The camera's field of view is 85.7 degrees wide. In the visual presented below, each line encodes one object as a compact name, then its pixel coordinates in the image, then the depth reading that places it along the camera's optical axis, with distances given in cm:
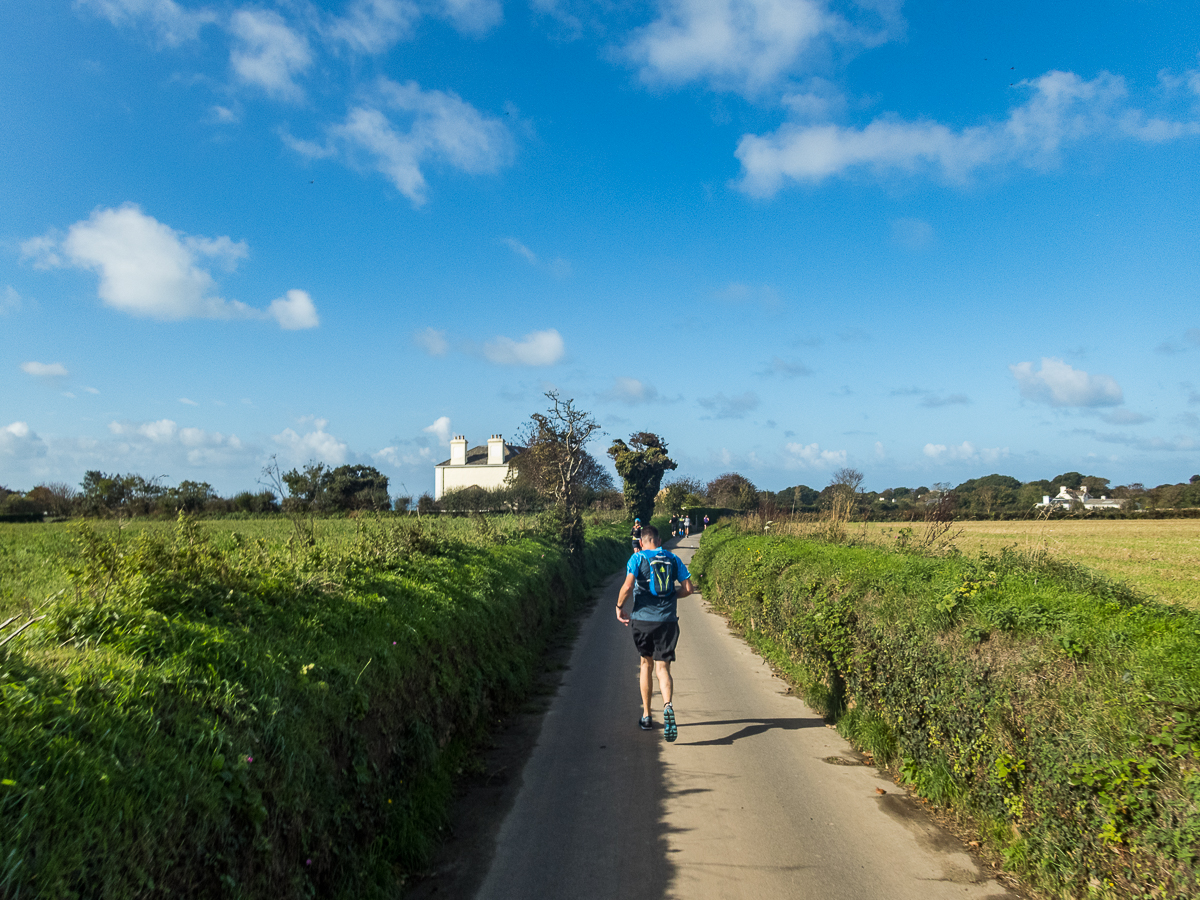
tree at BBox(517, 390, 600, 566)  2075
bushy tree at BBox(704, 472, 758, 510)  6419
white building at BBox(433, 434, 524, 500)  6266
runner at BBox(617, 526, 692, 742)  676
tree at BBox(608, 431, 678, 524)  4869
